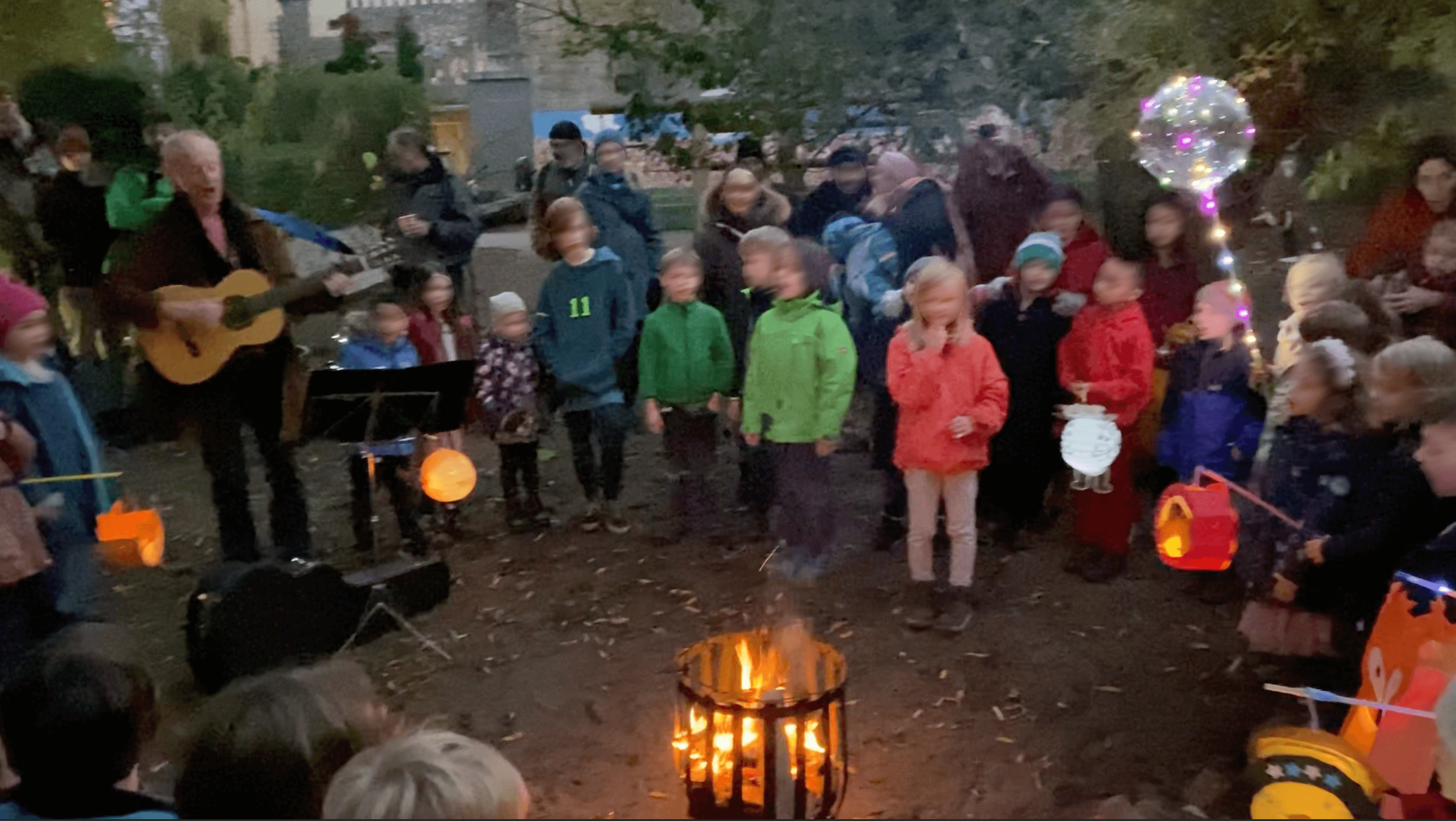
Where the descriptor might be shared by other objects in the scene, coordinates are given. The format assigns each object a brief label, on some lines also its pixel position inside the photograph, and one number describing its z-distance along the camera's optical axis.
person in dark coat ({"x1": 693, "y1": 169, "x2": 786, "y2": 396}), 6.20
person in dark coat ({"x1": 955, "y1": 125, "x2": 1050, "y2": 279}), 6.04
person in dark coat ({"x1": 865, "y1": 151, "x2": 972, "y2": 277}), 5.78
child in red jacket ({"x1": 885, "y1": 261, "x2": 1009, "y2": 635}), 4.65
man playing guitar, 4.89
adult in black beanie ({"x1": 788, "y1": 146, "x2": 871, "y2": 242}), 6.79
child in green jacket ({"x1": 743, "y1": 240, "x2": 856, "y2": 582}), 5.12
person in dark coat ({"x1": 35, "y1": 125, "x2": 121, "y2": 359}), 7.13
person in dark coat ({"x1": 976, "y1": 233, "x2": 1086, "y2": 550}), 5.28
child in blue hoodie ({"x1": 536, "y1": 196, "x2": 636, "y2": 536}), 5.86
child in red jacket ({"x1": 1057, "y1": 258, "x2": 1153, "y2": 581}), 4.95
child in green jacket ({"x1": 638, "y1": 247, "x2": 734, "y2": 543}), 5.65
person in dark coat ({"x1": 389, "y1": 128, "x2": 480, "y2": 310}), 6.80
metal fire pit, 2.95
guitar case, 4.23
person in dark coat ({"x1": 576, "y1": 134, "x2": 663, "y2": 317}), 6.90
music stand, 4.43
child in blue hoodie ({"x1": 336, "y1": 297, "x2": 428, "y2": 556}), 5.55
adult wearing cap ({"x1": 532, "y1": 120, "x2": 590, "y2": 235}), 7.23
